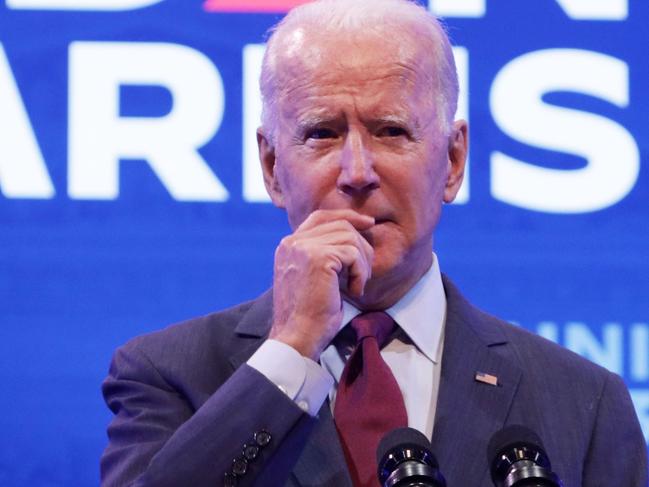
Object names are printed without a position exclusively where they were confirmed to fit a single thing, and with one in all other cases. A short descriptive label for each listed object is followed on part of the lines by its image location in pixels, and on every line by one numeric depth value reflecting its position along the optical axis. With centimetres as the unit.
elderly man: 590
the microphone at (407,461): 565
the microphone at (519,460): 566
